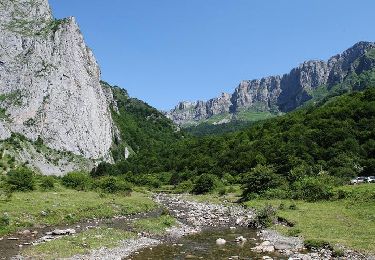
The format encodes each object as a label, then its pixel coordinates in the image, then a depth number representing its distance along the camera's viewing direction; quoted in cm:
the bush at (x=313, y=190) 5522
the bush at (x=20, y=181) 5906
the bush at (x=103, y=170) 14950
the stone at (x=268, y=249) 3148
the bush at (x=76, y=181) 7543
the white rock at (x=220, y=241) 3528
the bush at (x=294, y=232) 3629
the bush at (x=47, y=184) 6441
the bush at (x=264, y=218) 4322
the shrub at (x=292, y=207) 4960
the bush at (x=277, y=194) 6106
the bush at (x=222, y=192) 7956
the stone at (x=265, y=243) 3291
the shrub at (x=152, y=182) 11267
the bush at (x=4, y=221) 3709
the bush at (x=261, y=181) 6744
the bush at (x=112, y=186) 7331
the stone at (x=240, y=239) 3606
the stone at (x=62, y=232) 3591
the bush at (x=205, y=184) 8825
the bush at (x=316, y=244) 3093
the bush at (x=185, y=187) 9598
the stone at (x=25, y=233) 3598
